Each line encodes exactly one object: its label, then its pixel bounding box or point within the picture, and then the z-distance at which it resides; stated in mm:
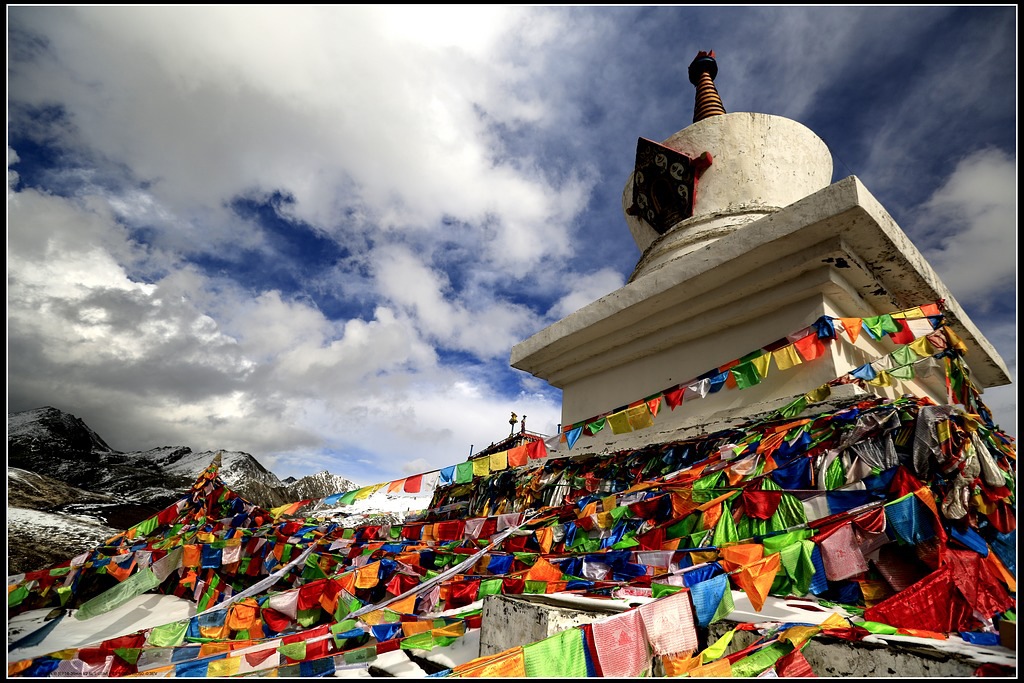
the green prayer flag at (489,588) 2480
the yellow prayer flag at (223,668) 1952
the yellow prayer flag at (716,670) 1321
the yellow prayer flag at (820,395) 3500
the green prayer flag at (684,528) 2629
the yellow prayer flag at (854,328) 3732
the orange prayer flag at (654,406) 4289
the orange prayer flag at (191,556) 4520
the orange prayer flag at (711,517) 2578
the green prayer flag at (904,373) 3744
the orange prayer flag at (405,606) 2547
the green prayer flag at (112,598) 3191
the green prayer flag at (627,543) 2696
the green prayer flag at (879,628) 1497
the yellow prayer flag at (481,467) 4238
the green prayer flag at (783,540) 2004
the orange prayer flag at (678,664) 1417
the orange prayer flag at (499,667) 1154
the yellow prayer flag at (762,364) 3857
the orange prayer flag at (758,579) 1766
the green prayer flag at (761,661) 1351
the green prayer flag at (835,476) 2529
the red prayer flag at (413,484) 4477
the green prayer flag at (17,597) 4198
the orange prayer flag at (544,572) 2498
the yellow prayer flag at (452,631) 1956
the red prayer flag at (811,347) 3766
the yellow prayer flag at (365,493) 4693
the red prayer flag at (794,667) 1359
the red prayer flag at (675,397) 4152
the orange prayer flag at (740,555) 1993
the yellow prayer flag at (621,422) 4351
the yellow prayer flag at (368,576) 3168
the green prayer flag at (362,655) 1836
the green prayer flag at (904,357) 3613
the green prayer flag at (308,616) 3148
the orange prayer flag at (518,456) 4266
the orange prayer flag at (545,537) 3115
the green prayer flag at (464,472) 4270
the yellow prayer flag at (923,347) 3609
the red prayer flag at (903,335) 3701
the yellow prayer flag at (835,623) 1538
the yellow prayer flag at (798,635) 1437
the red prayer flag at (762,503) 2469
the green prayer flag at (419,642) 1850
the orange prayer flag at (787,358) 3771
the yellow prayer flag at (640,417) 4271
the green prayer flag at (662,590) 1936
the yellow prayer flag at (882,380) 3670
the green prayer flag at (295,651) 2029
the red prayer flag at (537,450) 4362
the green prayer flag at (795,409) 3500
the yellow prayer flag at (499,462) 4207
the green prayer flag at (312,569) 4070
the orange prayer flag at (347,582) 3091
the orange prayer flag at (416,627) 2107
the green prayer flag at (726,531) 2480
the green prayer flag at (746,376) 3896
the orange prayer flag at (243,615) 3090
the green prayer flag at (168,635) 2623
